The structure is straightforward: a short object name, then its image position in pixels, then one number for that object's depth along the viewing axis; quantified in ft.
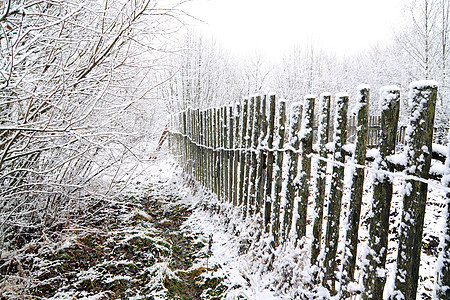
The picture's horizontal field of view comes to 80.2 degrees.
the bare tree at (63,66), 6.85
